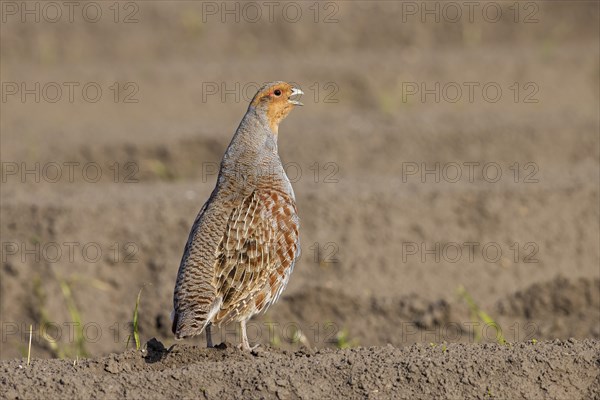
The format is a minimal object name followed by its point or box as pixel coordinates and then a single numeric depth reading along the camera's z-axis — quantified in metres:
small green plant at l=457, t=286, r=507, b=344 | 16.45
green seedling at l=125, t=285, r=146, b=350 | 11.76
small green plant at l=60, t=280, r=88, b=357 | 13.87
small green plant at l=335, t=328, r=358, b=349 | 15.81
